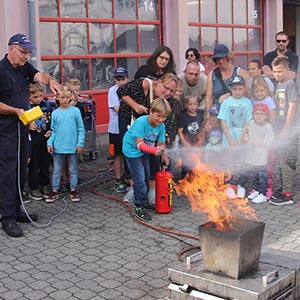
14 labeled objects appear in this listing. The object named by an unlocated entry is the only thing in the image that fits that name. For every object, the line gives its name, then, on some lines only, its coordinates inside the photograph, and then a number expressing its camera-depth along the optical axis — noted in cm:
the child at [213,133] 706
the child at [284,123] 728
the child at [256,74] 777
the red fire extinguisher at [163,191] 665
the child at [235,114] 715
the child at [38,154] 747
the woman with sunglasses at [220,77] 742
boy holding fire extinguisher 636
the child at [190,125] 764
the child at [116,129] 783
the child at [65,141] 732
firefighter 592
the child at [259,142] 704
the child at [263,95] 722
